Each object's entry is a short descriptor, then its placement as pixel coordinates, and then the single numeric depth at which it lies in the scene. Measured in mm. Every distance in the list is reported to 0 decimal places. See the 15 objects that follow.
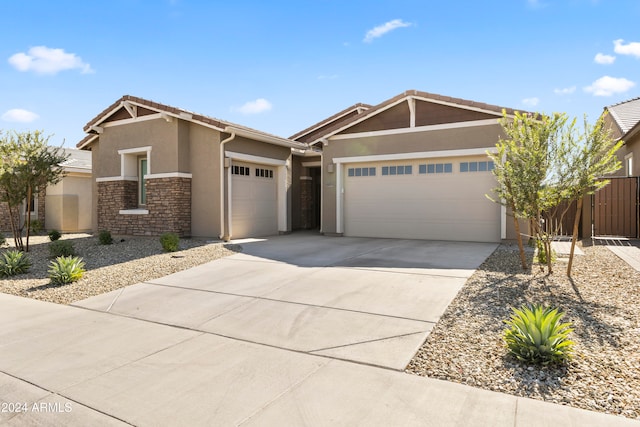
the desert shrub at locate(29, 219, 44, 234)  17609
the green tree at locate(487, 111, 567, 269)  6707
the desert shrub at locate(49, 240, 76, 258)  10812
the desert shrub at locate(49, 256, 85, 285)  7883
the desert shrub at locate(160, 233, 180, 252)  11039
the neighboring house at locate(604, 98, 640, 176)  13352
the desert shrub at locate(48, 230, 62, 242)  14305
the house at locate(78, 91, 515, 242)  12047
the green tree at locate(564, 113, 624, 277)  6434
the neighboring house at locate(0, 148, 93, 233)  18656
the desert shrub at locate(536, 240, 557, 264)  7820
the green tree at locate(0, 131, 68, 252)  11570
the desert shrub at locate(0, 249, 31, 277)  8909
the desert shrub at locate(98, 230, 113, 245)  13031
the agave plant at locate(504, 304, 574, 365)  3727
